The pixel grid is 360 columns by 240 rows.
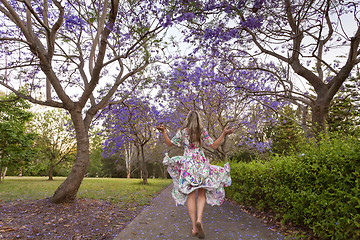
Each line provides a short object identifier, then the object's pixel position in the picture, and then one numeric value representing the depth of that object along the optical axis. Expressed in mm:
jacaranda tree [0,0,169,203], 5059
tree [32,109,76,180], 19031
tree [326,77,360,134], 19078
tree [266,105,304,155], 23859
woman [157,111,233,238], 3514
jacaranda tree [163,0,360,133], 4699
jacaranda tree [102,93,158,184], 10469
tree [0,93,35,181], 13555
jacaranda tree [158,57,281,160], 8641
